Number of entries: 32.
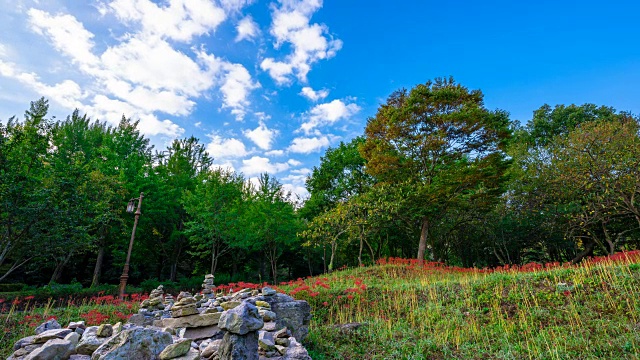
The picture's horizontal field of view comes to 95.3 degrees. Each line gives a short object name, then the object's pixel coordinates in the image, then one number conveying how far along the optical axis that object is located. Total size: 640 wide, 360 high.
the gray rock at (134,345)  2.84
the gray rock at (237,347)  2.92
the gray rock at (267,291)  5.92
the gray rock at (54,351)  3.18
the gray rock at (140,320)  5.86
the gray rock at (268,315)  4.92
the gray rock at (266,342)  3.75
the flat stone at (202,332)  4.21
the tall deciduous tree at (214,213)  15.25
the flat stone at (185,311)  4.43
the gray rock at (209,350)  3.37
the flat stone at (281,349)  3.75
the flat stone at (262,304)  5.36
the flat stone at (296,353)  3.68
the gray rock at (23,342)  3.87
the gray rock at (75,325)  4.51
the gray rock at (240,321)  2.94
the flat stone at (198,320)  4.30
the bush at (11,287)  14.68
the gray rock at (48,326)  4.50
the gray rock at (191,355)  3.07
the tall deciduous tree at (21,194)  8.66
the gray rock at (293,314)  5.50
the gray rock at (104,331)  4.01
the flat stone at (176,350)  3.01
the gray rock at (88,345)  3.52
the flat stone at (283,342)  4.08
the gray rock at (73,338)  3.67
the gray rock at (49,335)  3.79
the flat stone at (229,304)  5.24
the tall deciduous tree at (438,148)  14.18
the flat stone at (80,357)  3.36
